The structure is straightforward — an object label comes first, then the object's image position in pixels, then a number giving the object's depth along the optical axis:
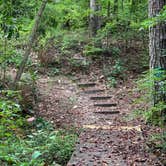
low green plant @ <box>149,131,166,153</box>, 6.10
